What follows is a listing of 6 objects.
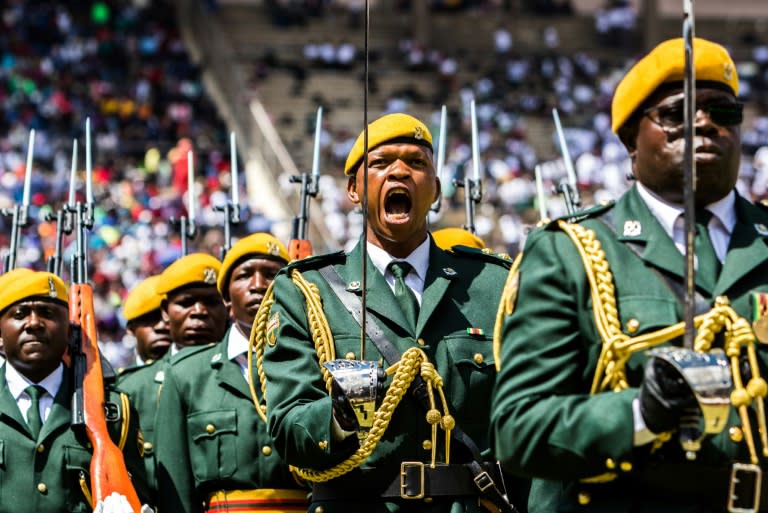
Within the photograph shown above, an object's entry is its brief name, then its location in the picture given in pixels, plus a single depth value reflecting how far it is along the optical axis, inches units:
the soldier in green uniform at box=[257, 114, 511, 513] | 236.1
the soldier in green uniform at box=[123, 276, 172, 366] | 443.2
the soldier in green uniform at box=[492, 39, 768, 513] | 171.8
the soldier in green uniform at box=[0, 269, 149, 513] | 312.7
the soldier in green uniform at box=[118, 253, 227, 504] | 395.9
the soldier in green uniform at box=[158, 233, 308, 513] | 312.7
